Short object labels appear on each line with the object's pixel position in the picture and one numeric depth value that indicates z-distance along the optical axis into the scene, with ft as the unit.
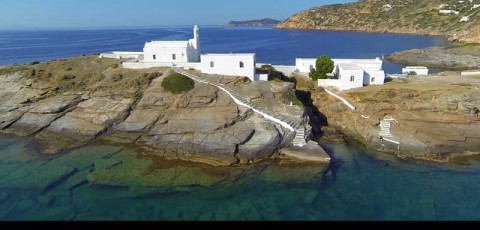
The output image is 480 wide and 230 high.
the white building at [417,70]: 156.98
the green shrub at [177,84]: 112.27
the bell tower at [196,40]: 145.79
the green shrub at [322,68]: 133.39
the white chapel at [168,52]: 136.67
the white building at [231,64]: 121.60
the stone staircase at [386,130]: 99.30
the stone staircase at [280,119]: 95.54
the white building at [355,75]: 124.26
